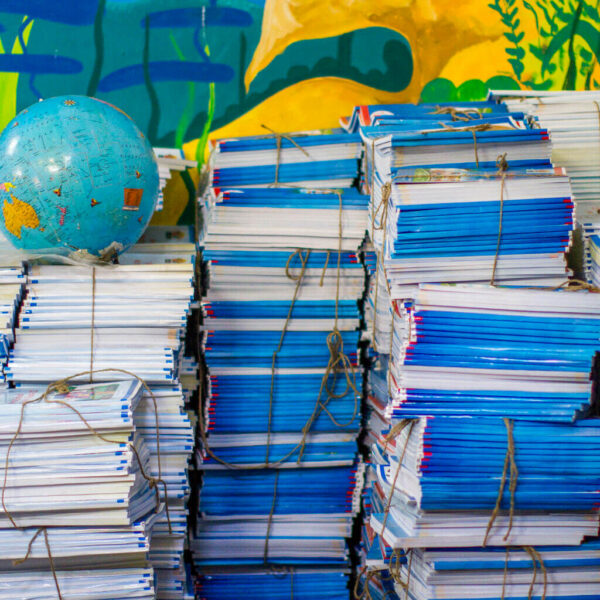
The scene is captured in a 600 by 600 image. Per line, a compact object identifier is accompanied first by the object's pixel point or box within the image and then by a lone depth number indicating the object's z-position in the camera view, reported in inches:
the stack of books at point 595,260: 120.7
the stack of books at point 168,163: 153.6
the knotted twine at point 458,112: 142.3
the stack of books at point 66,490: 103.7
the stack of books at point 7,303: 118.0
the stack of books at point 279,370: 144.3
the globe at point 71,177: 112.0
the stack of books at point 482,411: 108.5
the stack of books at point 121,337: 117.7
